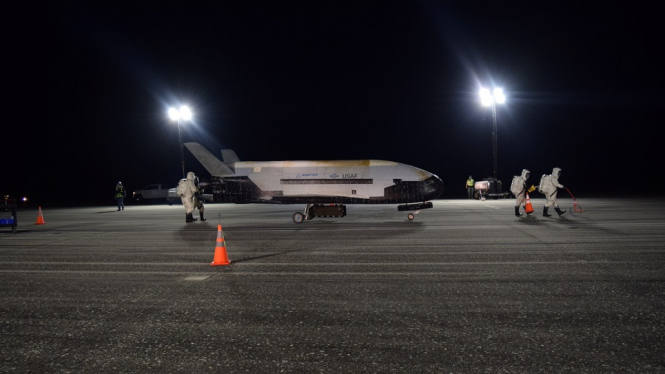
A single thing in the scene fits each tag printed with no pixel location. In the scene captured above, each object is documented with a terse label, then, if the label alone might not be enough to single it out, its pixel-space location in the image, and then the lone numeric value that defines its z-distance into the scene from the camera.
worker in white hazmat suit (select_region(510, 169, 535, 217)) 18.53
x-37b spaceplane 19.88
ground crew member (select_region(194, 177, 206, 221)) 19.61
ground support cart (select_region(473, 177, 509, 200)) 33.25
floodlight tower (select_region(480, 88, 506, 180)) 32.44
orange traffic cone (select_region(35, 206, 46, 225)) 20.61
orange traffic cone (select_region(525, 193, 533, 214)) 18.02
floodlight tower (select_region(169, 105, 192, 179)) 33.35
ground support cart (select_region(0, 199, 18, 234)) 15.63
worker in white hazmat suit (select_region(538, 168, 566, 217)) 17.41
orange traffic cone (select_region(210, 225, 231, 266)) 9.20
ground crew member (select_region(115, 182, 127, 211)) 29.05
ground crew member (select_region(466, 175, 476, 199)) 34.28
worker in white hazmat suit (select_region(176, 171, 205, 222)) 19.20
